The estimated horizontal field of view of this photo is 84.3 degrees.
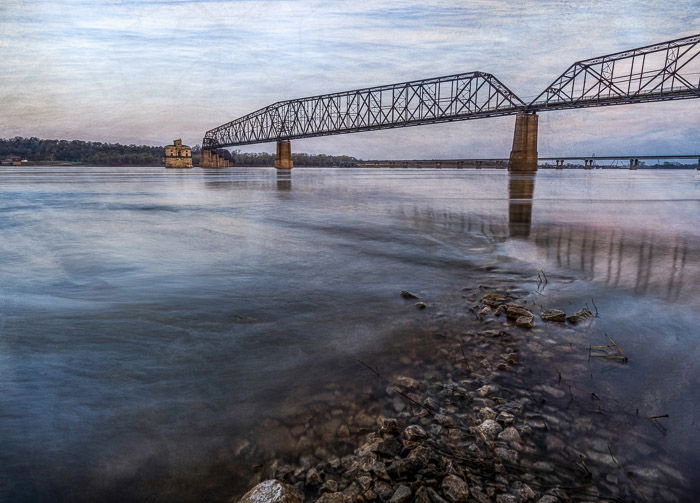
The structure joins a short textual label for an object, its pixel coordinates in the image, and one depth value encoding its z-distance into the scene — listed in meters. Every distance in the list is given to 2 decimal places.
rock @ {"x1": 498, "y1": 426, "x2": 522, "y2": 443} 2.37
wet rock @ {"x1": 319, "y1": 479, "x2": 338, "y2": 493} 2.05
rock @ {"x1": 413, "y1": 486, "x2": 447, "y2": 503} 1.96
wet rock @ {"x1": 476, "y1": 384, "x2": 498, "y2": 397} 2.85
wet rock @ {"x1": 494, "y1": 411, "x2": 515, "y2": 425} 2.52
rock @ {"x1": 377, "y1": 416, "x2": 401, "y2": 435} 2.46
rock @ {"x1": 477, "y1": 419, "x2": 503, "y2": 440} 2.40
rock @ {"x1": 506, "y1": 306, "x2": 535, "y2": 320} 4.33
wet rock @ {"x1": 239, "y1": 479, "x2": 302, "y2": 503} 1.93
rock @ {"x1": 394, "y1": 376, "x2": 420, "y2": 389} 2.98
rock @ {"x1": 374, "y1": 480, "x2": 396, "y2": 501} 2.01
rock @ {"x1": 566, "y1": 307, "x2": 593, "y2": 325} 4.28
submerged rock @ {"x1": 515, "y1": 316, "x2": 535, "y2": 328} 4.12
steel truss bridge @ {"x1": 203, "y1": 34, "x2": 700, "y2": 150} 56.81
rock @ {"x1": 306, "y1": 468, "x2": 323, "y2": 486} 2.11
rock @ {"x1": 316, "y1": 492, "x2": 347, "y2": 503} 1.98
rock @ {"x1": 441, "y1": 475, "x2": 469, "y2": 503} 1.97
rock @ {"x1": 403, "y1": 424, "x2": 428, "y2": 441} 2.40
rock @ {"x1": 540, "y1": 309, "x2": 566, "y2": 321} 4.30
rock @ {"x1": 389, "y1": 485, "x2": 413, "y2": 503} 1.97
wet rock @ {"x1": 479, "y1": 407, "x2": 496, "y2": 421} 2.58
